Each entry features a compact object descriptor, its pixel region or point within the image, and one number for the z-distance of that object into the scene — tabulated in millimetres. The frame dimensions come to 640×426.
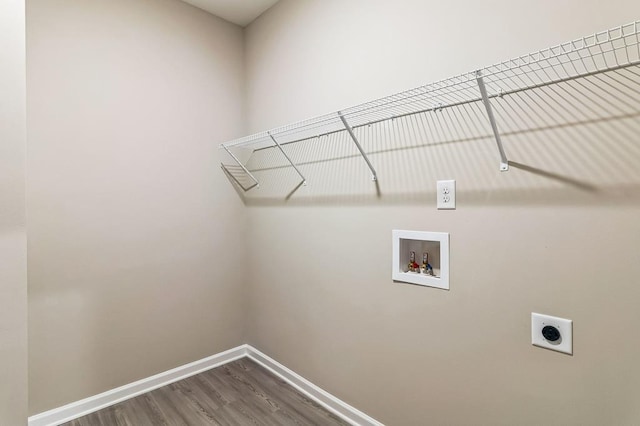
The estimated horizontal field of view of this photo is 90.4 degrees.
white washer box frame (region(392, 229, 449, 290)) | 1407
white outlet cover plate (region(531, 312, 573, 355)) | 1104
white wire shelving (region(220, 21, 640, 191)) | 992
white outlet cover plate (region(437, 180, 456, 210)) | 1380
